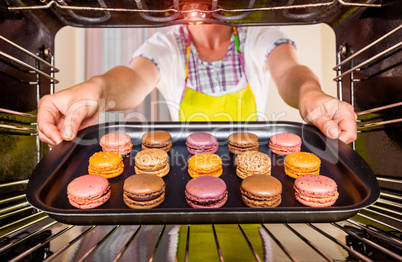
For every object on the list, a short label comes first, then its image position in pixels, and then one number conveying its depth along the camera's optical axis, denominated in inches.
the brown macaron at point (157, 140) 17.5
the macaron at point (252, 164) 15.4
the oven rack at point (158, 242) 10.3
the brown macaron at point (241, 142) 17.4
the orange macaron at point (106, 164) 15.3
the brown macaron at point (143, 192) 13.3
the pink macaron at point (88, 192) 13.1
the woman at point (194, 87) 15.0
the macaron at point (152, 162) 15.7
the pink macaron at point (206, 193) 13.4
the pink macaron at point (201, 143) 17.5
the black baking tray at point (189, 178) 10.9
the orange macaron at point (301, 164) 15.2
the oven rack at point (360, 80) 13.0
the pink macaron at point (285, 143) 17.1
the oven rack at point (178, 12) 12.8
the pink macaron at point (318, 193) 13.3
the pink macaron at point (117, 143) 17.1
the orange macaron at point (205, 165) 15.6
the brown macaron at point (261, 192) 13.2
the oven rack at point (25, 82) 13.0
